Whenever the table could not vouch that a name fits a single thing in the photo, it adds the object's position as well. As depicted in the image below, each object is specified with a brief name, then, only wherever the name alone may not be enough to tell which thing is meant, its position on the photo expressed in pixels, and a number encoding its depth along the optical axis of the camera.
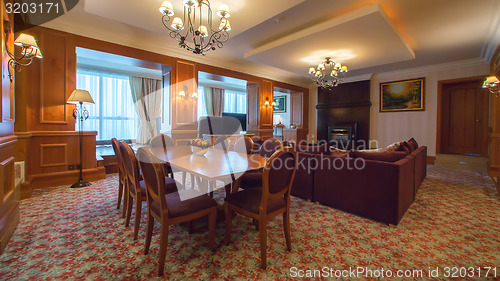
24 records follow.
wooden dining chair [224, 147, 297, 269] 1.65
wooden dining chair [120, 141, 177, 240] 1.90
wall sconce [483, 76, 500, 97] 3.81
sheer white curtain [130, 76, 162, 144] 7.81
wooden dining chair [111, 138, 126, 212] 2.34
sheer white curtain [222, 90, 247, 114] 10.52
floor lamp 3.54
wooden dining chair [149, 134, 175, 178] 3.36
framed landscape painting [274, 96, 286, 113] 10.35
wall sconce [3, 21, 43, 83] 2.34
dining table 1.74
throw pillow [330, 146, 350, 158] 2.86
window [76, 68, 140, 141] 7.05
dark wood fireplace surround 7.70
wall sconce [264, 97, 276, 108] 7.38
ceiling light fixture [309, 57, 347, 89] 4.88
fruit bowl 2.62
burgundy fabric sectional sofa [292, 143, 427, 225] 2.36
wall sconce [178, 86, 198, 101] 5.31
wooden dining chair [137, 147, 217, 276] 1.56
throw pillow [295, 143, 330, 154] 2.94
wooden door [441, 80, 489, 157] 6.06
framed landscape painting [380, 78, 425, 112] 6.74
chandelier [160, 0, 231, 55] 2.49
